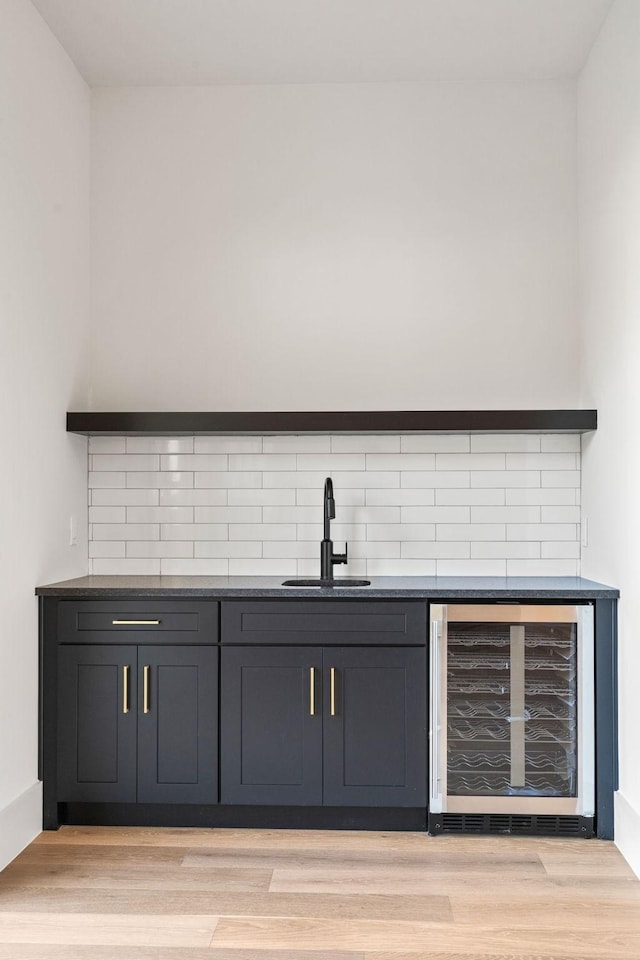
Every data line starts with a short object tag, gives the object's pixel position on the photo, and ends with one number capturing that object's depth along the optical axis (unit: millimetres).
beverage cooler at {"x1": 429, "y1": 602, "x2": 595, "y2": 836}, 3068
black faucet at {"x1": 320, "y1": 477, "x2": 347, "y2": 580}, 3439
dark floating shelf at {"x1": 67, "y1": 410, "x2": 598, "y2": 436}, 3389
